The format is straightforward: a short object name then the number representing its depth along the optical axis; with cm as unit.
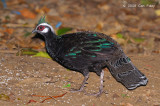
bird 1041
